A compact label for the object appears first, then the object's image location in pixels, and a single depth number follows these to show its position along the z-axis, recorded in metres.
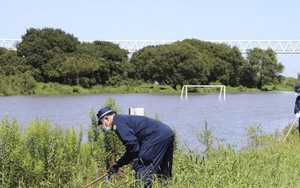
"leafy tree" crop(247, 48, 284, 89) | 97.81
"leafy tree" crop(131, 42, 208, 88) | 78.25
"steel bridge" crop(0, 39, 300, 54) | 136.35
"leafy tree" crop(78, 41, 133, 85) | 72.94
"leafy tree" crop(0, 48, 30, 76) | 64.88
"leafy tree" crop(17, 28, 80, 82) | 67.56
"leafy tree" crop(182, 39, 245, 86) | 86.31
